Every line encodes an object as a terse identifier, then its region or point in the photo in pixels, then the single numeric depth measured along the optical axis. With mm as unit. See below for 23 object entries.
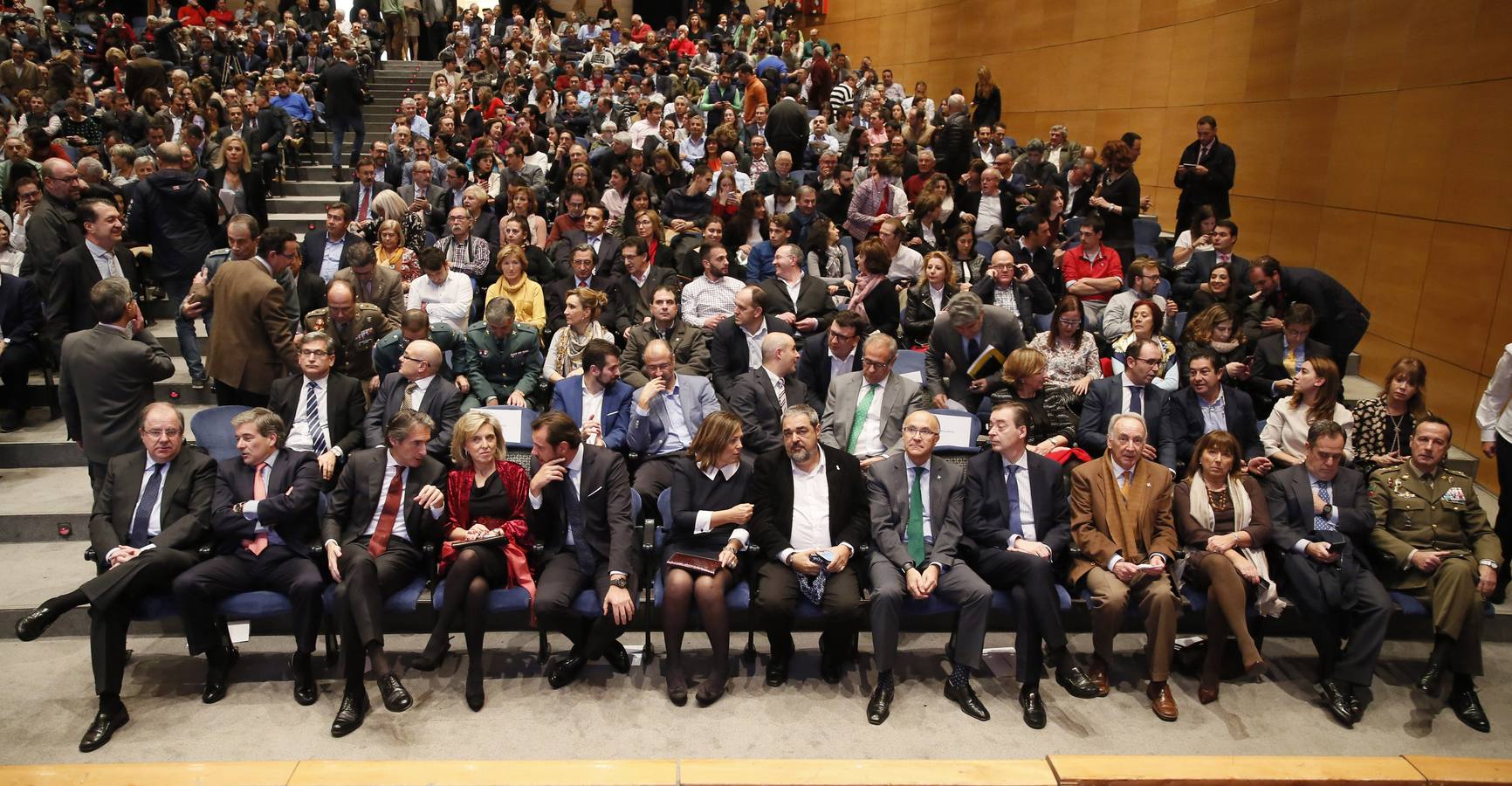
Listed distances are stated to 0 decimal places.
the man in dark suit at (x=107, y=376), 4844
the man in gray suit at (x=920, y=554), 4184
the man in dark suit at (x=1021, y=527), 4234
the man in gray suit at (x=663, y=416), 5078
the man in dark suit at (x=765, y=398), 5332
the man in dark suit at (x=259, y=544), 4168
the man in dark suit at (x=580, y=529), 4297
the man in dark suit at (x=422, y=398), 5133
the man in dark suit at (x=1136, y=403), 5238
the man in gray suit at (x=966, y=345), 5719
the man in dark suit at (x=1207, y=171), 8109
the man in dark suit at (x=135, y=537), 3965
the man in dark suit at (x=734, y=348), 5949
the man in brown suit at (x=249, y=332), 5449
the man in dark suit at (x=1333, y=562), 4250
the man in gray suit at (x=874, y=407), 5191
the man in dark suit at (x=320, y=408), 5066
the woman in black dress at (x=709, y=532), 4227
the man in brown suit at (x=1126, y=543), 4219
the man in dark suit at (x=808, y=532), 4273
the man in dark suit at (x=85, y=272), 5742
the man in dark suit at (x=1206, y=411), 5250
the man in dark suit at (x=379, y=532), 4074
